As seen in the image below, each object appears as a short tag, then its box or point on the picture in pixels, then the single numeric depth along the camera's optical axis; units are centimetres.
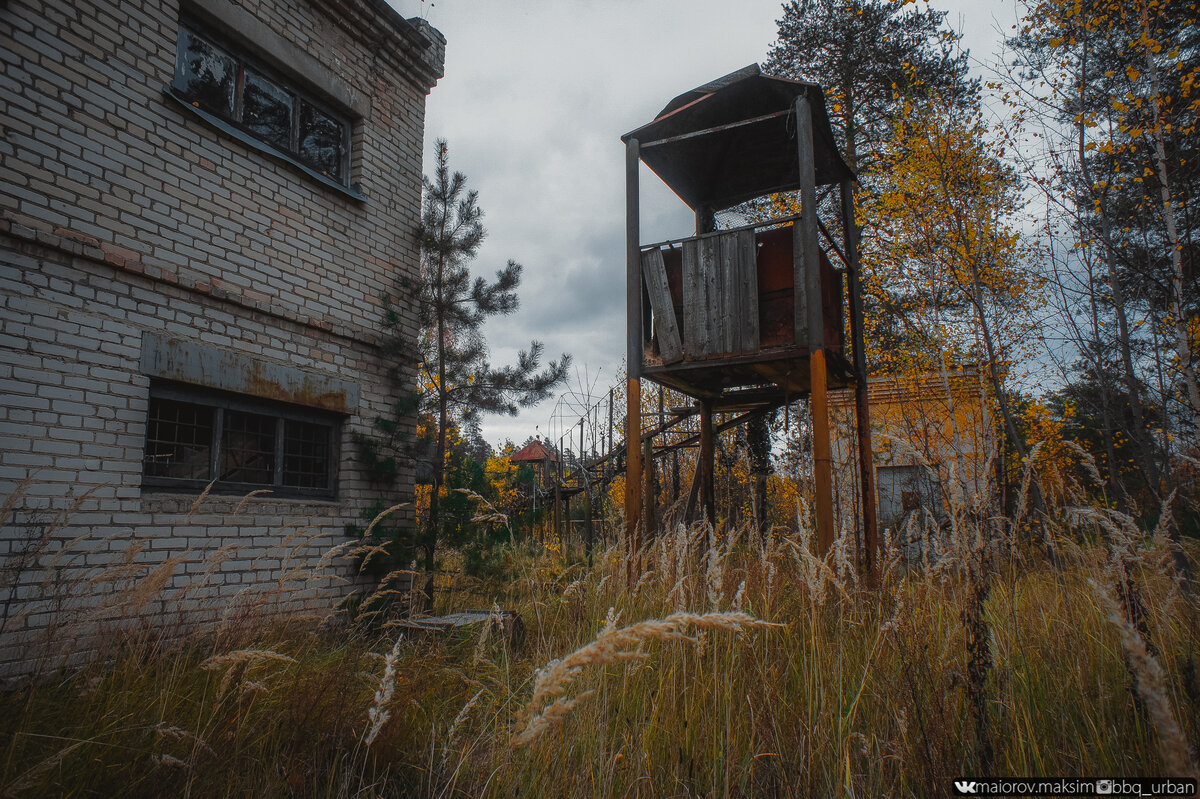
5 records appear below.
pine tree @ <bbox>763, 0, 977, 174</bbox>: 1352
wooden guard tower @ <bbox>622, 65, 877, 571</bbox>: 634
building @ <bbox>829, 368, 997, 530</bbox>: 802
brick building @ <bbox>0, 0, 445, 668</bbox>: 435
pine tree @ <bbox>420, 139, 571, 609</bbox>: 764
